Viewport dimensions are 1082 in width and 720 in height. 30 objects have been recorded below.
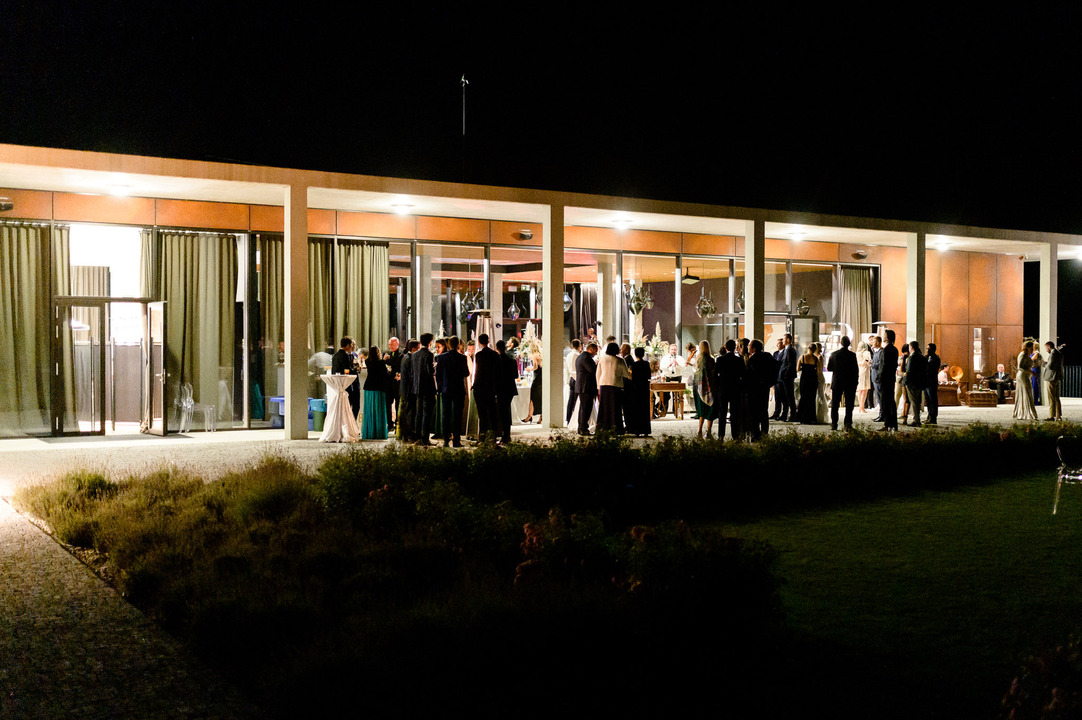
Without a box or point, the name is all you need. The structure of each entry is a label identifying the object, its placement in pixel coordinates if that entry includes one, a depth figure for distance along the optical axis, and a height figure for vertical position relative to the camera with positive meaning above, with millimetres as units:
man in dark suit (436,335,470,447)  16656 -631
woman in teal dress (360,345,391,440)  17355 -968
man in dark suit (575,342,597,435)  19016 -708
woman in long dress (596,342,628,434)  18391 -766
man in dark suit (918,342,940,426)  21094 -856
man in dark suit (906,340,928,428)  20812 -722
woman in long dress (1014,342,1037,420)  22500 -1058
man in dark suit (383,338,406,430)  18406 -439
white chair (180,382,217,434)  19547 -1217
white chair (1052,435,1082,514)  10698 -1385
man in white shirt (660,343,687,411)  23141 -549
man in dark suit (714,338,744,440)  17844 -704
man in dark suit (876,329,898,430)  19594 -643
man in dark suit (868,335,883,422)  20047 -459
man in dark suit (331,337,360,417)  17453 -251
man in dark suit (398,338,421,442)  17125 -947
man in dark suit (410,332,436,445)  16734 -682
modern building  17875 +1462
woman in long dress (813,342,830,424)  21531 -1309
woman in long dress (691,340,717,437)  18312 -775
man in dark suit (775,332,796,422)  21703 -733
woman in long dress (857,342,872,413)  24438 -764
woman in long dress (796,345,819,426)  20906 -882
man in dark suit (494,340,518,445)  17156 -768
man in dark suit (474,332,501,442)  16984 -625
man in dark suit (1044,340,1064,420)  22364 -804
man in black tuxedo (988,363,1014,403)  29469 -1171
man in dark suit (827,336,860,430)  20000 -570
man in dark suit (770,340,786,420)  22084 -1108
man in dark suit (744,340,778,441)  17922 -727
